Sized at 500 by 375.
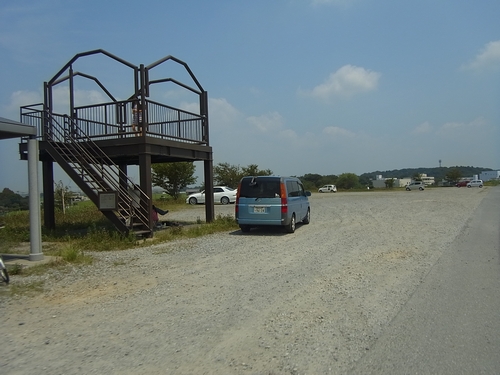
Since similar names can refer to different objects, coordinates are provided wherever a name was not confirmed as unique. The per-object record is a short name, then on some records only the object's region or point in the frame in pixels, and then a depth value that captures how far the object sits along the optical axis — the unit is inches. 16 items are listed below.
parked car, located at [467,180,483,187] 2910.2
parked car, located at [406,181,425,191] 2695.1
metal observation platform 557.5
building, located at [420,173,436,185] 5502.0
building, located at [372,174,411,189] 4552.2
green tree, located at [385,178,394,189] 3964.1
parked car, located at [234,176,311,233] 570.9
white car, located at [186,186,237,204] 1462.8
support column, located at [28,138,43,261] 393.2
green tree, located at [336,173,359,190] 4542.3
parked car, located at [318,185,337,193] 2942.9
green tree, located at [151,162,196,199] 1744.6
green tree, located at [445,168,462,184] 4525.1
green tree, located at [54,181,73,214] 1091.9
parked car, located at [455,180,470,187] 3408.0
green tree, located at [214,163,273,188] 2353.6
